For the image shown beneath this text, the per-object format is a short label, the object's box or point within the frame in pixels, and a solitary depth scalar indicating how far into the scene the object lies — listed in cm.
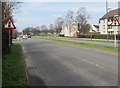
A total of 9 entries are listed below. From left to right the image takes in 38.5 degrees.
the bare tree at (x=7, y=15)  1254
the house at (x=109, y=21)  7206
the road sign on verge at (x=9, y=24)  1282
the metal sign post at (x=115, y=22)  1688
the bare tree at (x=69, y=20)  7356
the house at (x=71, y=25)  7779
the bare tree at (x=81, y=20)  6662
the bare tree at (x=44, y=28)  12703
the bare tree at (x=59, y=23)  8522
